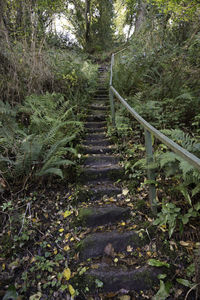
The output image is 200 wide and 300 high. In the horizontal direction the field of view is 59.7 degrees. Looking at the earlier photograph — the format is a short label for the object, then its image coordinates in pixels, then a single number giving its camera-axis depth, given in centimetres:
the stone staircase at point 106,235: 179
